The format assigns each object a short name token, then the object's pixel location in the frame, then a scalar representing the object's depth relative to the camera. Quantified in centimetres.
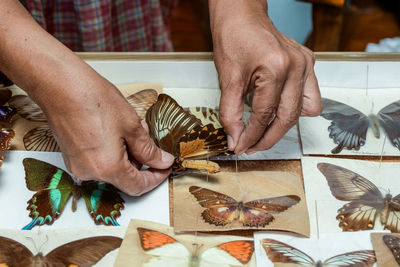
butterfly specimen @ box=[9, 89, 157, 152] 90
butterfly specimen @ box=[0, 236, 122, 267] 71
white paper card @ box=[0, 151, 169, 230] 78
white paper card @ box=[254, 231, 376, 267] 71
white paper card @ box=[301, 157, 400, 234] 76
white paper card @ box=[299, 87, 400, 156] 89
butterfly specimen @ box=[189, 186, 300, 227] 75
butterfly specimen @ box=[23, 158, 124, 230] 78
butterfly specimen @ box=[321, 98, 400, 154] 90
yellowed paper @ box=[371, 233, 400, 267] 69
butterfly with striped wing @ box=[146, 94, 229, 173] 83
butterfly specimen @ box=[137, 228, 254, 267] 70
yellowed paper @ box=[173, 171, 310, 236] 75
